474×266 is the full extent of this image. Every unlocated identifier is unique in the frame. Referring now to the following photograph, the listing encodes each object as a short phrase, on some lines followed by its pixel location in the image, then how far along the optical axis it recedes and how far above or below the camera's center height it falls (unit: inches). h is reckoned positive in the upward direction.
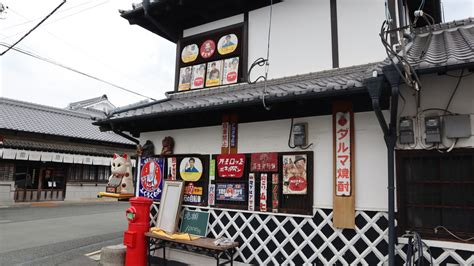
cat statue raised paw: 305.0 -6.5
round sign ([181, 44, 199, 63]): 327.6 +125.3
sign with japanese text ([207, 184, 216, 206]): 259.0 -19.6
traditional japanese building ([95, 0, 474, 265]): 178.4 +33.0
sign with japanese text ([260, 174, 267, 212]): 233.3 -14.5
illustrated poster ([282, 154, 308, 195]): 220.4 +0.2
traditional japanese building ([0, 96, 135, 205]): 729.6 +37.0
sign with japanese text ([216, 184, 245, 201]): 246.7 -15.4
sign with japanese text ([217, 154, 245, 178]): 247.3 +6.2
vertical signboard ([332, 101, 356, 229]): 198.4 +6.5
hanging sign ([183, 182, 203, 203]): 267.7 -18.7
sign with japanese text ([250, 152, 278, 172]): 233.1 +8.8
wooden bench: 224.5 -62.3
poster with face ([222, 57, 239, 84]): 295.7 +97.3
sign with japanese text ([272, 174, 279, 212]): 228.4 -14.0
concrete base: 261.3 -72.9
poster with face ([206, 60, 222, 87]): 306.0 +97.5
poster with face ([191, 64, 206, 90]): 316.2 +97.4
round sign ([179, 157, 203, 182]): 270.1 +2.4
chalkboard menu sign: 257.4 -42.6
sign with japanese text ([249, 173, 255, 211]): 239.0 -13.7
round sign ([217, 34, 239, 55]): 303.0 +126.0
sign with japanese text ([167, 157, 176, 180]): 284.7 +2.7
